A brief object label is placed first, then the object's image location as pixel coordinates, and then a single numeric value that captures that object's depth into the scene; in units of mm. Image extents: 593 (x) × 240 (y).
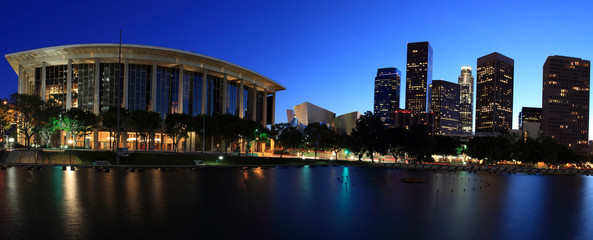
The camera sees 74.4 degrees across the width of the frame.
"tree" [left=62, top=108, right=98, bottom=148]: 69250
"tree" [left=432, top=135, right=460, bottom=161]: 116431
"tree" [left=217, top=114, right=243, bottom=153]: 77062
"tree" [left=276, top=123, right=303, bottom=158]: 93188
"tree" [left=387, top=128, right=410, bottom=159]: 86431
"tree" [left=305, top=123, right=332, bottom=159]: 95938
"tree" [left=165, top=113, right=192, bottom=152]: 75688
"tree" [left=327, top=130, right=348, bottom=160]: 95688
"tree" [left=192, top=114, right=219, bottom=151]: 79875
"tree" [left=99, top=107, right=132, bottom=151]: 67562
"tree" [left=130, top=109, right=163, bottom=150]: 70938
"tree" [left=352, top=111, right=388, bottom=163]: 83375
